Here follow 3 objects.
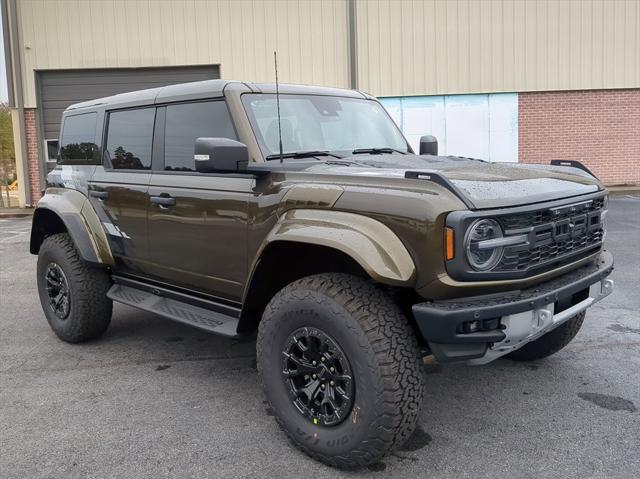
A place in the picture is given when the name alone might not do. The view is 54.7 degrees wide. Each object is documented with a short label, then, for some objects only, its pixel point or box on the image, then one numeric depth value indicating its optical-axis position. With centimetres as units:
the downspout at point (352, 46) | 1619
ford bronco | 272
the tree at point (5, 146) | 2238
